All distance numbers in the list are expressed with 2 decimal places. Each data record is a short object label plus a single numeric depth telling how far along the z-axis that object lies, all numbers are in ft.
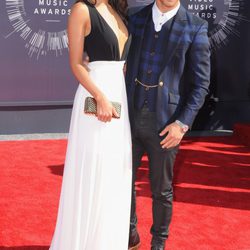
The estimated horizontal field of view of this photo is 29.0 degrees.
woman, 8.11
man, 8.82
